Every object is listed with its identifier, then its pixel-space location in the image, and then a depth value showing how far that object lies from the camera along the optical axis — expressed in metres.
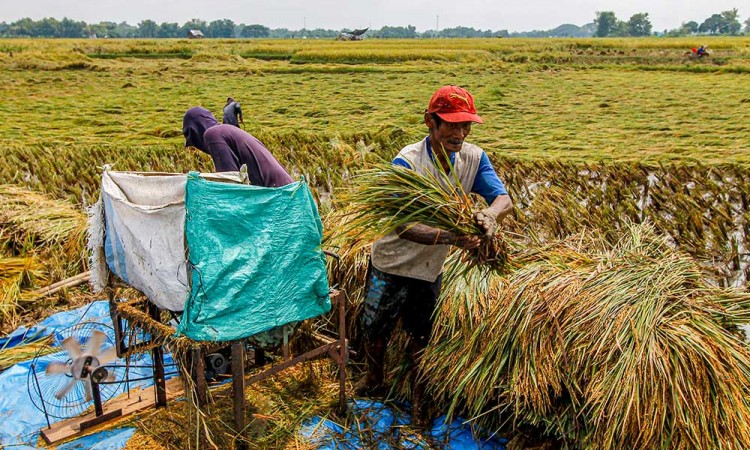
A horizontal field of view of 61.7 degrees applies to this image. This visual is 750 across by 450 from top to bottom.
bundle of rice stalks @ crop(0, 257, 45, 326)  3.77
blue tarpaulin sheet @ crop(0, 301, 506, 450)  2.60
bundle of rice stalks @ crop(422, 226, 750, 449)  2.15
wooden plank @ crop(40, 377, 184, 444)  2.63
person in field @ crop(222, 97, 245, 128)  5.04
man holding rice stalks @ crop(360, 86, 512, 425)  2.36
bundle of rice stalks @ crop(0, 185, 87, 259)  4.53
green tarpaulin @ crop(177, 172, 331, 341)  2.21
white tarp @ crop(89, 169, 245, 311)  2.25
